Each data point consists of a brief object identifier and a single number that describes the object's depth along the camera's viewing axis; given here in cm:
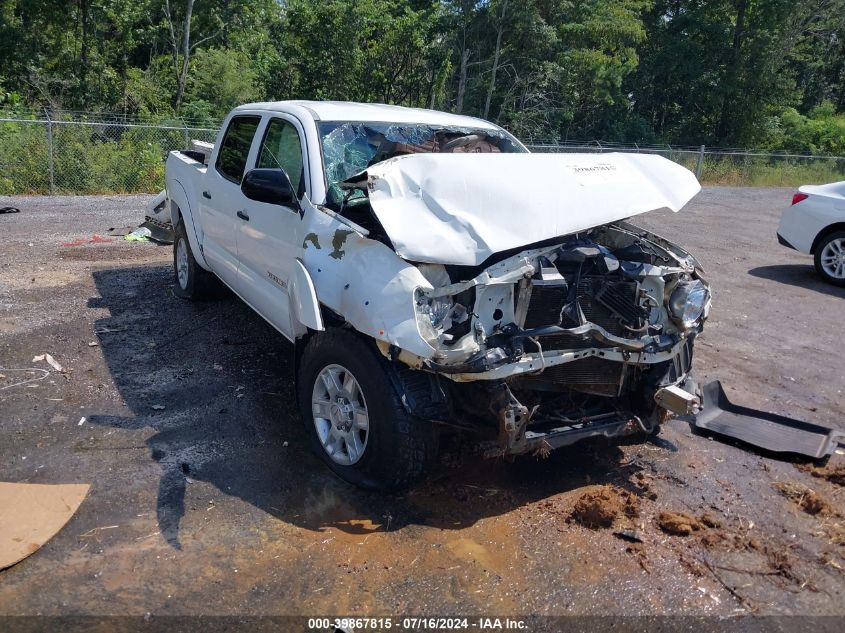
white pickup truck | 366
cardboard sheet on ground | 351
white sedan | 1002
